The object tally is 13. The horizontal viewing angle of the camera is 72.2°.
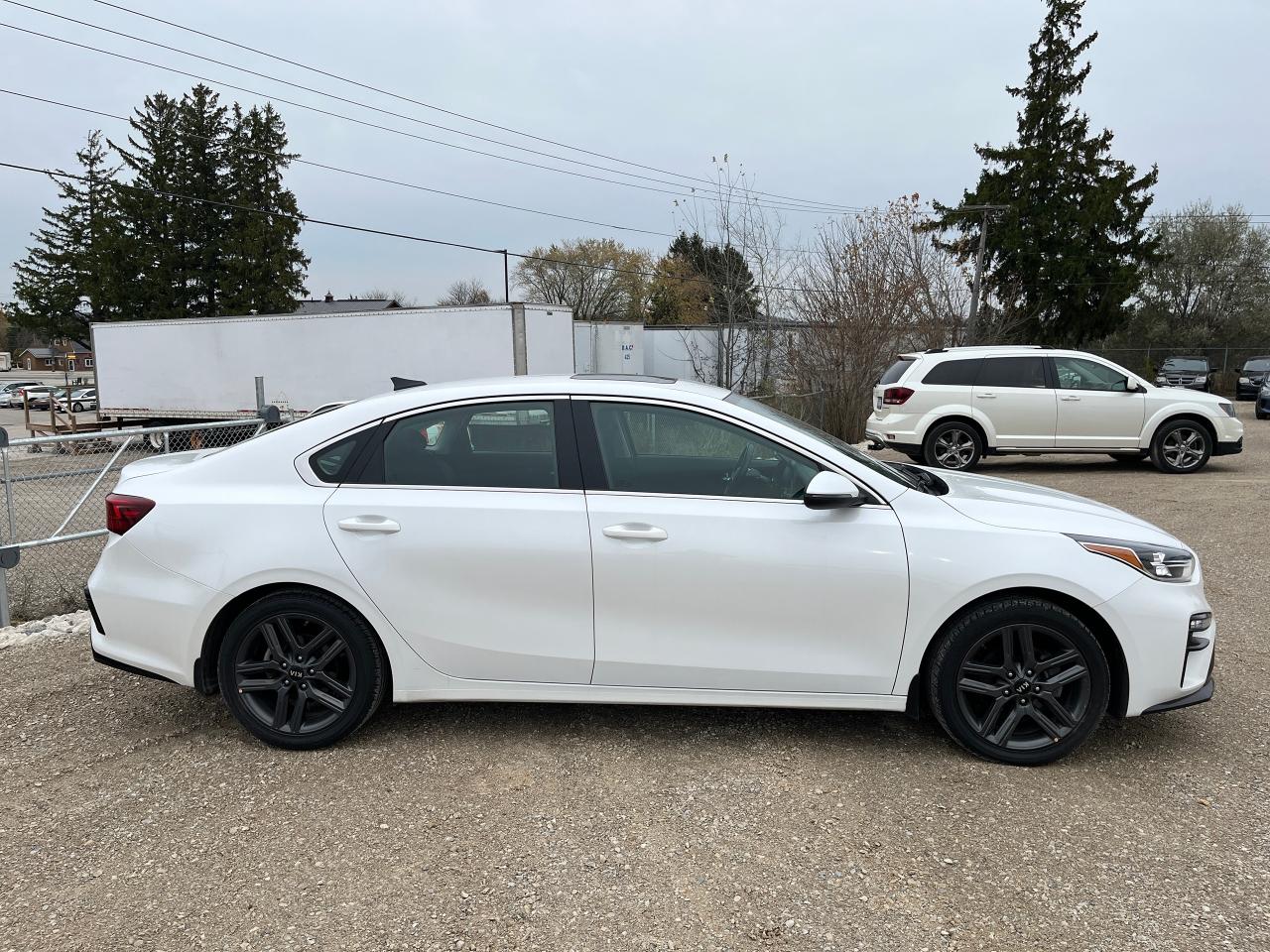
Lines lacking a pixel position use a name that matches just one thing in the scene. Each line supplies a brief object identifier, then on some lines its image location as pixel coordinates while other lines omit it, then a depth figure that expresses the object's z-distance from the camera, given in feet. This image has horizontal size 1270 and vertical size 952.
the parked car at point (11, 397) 183.93
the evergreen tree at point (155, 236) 135.03
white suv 38.78
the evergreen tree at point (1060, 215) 112.16
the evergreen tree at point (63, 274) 158.71
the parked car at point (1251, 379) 96.63
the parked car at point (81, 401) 156.97
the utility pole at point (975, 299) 81.41
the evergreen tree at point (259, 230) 136.15
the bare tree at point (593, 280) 188.24
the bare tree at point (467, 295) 219.82
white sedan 11.32
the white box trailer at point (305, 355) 62.80
